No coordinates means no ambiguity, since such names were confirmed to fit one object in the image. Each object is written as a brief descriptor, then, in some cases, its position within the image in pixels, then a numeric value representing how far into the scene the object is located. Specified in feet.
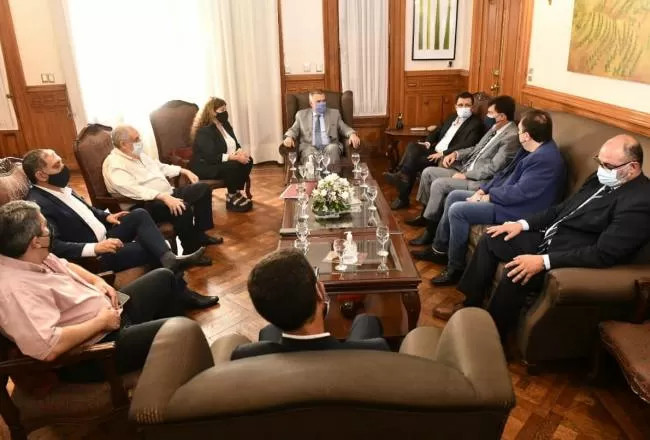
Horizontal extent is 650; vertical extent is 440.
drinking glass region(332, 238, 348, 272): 8.01
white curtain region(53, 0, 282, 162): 17.33
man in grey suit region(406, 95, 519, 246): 11.07
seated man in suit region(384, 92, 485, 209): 13.44
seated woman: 13.52
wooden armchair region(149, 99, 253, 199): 13.79
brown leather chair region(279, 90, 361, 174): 16.40
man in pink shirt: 5.07
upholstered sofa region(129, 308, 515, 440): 2.98
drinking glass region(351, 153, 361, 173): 12.05
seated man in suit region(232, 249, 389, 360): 4.09
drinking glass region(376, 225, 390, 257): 8.14
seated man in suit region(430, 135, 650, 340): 6.88
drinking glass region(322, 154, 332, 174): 12.48
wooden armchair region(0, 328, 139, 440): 5.38
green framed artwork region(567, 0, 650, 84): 8.74
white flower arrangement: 9.69
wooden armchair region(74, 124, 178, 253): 10.11
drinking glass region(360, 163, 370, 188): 11.70
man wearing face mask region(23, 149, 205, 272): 7.86
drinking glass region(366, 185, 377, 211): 10.37
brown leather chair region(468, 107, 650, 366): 6.60
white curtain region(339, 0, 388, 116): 17.72
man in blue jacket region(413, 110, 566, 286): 9.20
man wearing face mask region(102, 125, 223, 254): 10.16
